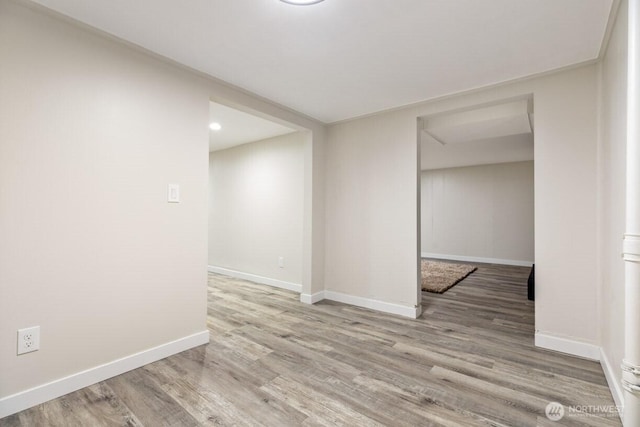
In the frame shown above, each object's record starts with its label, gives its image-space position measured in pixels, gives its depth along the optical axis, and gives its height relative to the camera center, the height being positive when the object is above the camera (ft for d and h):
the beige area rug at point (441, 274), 14.15 -3.25
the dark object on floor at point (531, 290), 9.88 -2.42
